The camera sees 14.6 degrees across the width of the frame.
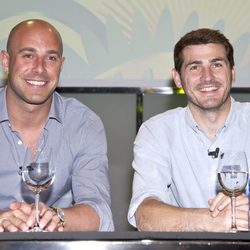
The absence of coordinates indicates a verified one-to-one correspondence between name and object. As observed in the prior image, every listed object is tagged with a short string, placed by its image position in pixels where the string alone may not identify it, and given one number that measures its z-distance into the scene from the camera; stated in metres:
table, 1.64
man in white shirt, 2.43
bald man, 2.41
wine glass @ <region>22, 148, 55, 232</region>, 2.07
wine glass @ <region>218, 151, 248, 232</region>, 2.05
